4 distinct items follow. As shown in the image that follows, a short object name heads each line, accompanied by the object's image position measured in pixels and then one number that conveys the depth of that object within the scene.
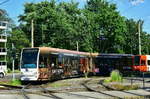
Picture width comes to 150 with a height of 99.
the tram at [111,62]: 28.03
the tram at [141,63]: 34.07
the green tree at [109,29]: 46.26
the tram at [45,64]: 19.29
